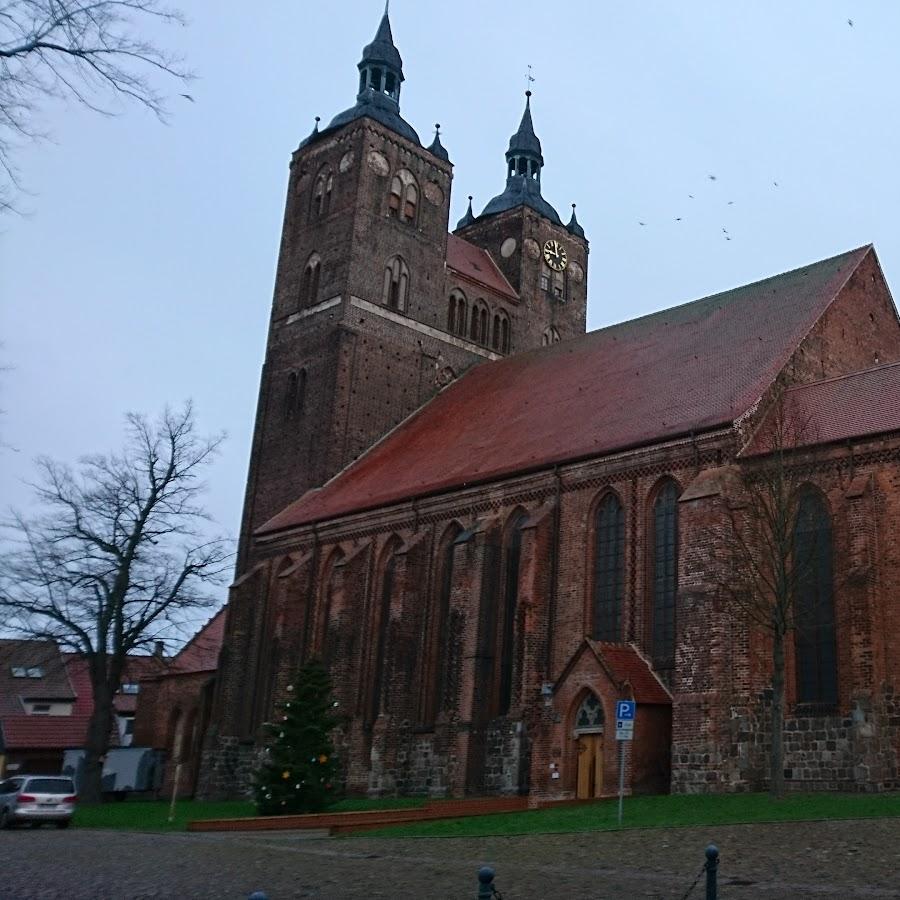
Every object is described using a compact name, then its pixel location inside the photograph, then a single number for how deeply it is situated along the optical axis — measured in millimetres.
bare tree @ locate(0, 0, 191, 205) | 8469
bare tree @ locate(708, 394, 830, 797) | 21531
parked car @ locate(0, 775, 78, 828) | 24984
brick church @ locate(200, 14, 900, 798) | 22672
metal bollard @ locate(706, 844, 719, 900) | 9619
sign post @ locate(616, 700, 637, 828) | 19016
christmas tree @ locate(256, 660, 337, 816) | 24344
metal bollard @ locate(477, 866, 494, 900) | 8398
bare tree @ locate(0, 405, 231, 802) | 32219
